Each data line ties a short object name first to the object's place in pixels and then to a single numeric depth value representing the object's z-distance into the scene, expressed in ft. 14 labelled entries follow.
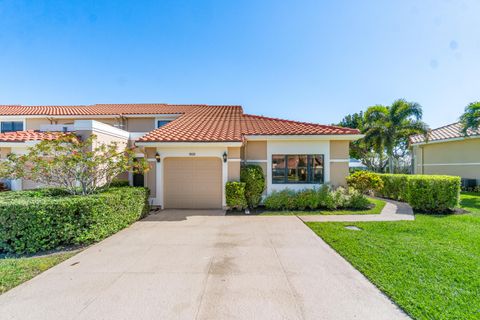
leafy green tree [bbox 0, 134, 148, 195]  23.75
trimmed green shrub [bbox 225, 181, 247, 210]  32.99
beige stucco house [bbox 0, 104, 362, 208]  34.40
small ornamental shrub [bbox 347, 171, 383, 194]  36.73
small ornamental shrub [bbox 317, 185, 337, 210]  33.96
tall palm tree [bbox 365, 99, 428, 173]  61.82
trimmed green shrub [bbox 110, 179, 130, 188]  34.75
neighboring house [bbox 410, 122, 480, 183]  55.16
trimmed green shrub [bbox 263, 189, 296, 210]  34.58
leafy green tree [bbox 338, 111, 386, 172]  92.58
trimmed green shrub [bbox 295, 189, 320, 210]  34.30
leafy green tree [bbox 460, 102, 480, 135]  40.22
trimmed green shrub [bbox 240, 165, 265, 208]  34.27
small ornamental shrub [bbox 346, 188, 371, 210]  34.53
